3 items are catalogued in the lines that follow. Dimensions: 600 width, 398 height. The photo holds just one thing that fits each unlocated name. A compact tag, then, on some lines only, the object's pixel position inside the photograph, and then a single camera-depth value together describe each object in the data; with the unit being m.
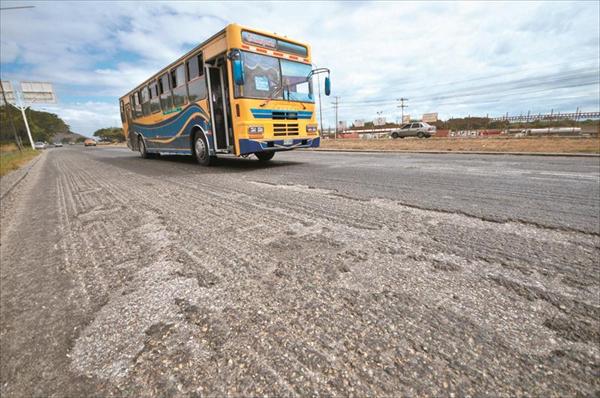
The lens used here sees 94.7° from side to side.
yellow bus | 6.41
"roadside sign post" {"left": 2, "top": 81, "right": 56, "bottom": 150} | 36.72
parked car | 31.15
